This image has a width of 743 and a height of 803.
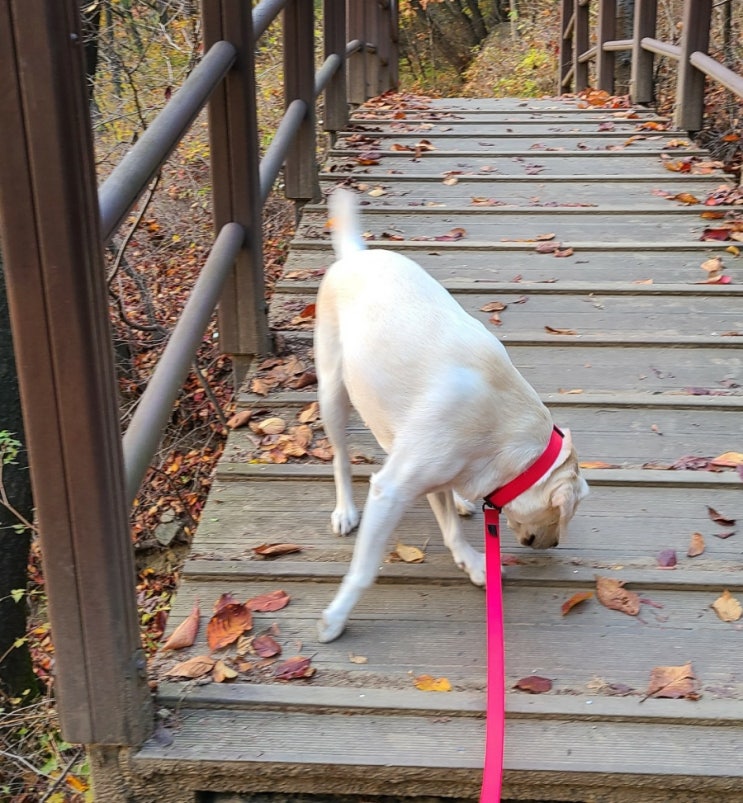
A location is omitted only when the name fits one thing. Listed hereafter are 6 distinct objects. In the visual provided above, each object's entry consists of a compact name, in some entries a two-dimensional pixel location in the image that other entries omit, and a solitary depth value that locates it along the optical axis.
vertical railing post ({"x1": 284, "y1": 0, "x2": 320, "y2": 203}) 5.14
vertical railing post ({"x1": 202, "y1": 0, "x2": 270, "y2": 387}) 3.59
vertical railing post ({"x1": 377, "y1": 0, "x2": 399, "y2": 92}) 12.18
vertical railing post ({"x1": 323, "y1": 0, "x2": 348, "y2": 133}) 6.73
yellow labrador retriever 2.26
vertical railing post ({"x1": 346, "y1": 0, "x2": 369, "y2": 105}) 9.11
